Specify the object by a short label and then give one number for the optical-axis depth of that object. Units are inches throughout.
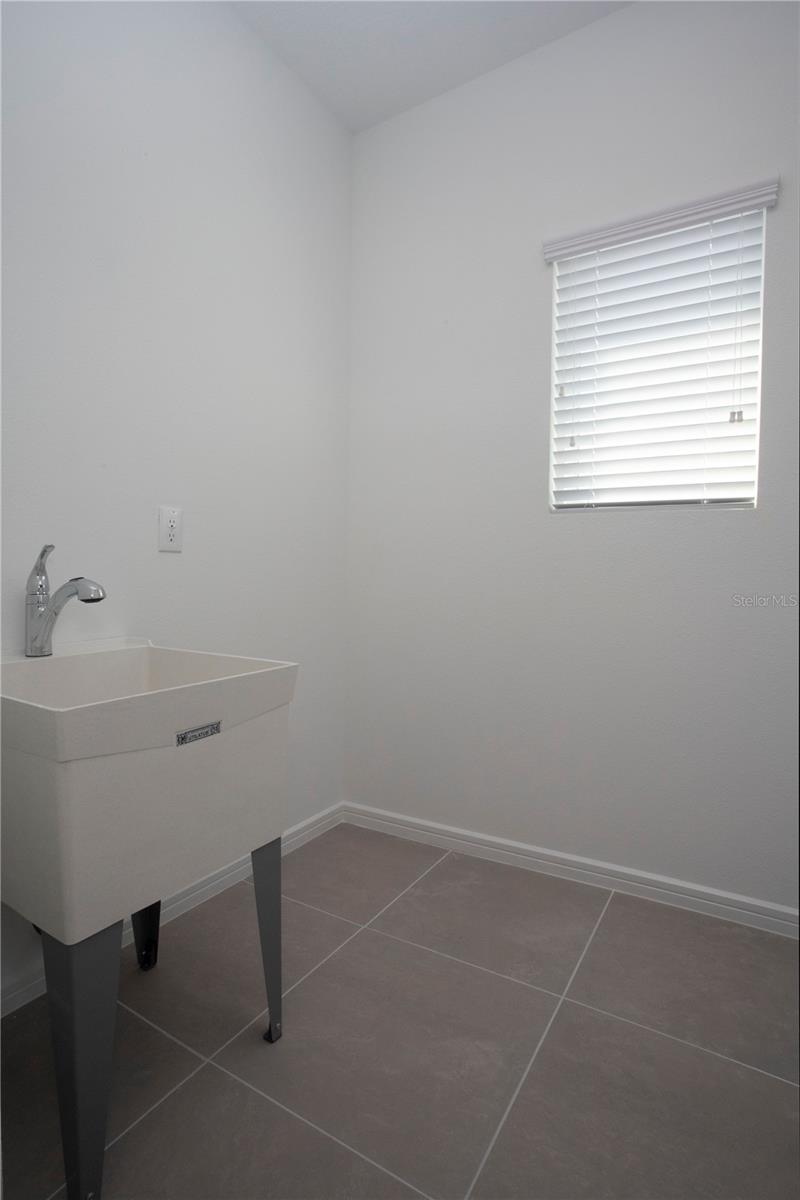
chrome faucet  49.1
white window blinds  64.3
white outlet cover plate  62.6
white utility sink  34.3
